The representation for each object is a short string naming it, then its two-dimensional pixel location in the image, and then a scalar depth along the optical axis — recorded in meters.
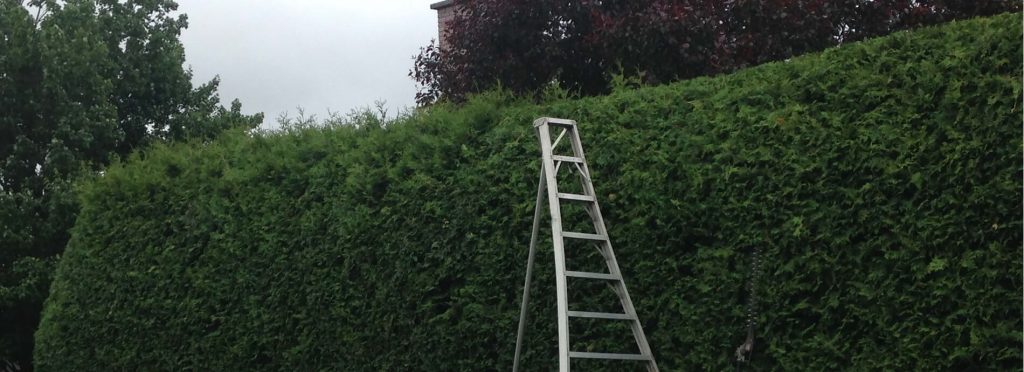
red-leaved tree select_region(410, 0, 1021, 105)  12.78
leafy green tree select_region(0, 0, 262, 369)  16.66
